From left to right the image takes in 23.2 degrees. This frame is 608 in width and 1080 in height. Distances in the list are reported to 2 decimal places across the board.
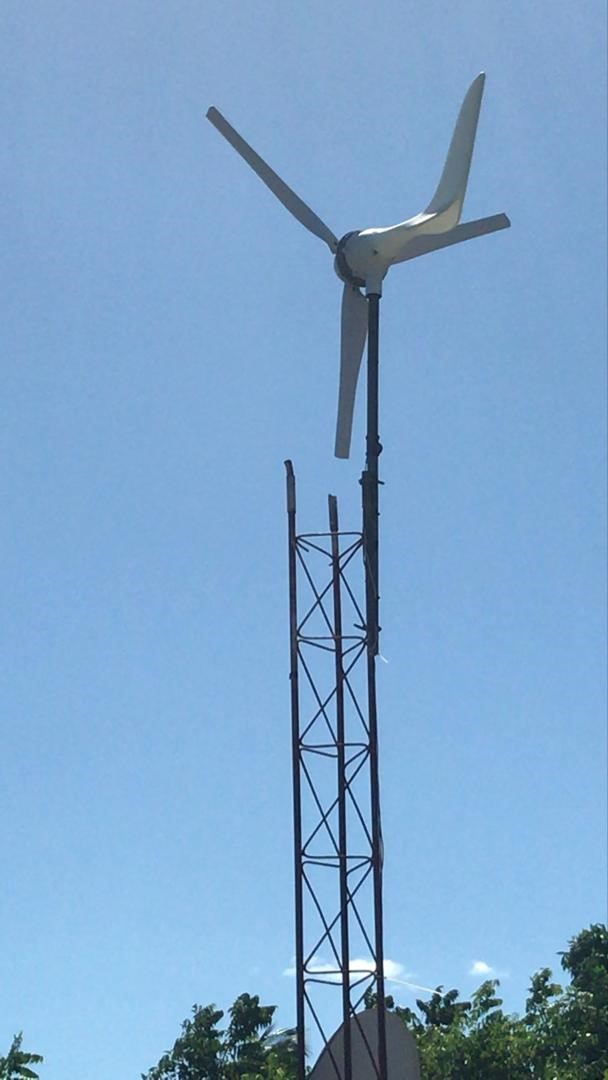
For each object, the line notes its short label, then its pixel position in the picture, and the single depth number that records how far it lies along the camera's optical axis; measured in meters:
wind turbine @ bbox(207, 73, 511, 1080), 24.39
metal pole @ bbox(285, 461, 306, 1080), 22.73
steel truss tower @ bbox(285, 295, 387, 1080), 22.50
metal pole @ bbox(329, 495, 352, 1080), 22.53
